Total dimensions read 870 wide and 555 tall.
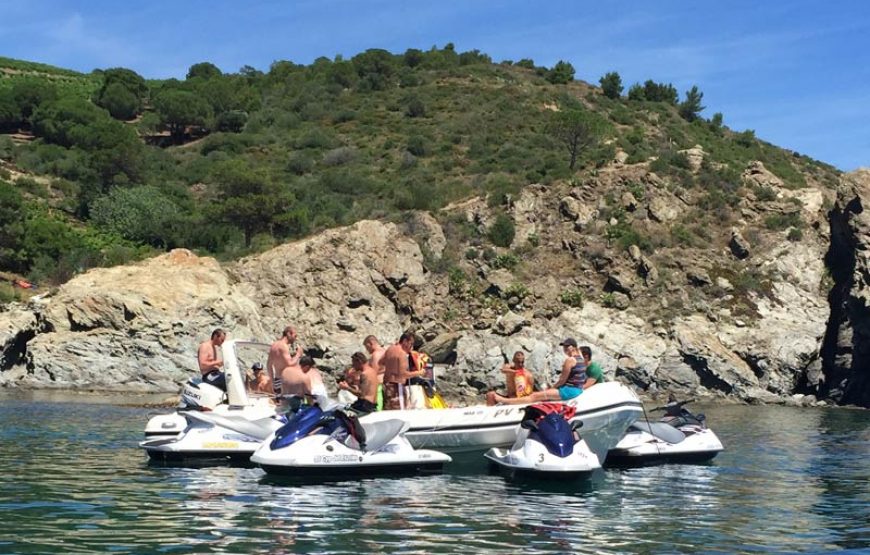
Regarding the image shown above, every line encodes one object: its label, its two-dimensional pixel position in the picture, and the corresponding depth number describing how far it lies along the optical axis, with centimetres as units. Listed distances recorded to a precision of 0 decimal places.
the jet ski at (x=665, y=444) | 1875
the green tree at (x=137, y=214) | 5366
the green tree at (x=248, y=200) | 5175
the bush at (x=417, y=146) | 6894
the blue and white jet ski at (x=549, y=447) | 1508
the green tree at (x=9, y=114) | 7988
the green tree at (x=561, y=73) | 9262
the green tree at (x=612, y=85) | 8850
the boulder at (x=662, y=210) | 5200
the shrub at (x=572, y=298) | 4444
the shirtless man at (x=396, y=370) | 1770
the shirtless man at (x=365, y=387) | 1731
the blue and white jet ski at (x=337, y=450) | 1502
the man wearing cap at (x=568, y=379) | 1708
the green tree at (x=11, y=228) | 4841
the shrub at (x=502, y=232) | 5009
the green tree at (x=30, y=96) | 8062
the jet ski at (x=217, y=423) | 1705
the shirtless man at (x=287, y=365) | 1738
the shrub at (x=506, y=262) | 4788
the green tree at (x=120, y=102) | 8500
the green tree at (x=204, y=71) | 10038
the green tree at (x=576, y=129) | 6094
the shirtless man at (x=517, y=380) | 1819
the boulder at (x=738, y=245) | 4953
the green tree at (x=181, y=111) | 8112
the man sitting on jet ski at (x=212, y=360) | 1797
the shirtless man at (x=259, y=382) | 1812
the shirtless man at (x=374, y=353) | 1831
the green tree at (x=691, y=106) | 8388
